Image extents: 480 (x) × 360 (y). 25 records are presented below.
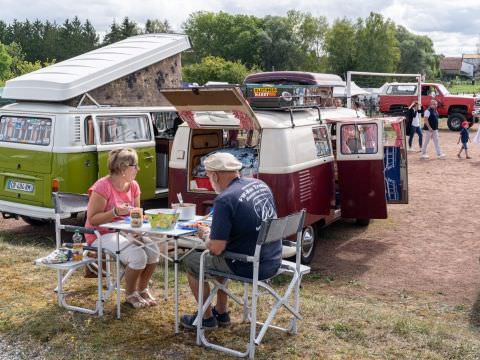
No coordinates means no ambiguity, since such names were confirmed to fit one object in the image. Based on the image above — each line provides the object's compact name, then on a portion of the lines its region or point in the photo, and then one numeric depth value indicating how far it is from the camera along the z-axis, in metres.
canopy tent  33.72
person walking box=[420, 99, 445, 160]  17.08
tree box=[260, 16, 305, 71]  82.81
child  17.39
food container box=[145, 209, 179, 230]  4.71
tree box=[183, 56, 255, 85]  52.97
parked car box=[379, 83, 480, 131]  25.78
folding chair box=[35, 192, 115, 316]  4.96
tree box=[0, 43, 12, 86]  56.93
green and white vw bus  8.04
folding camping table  4.61
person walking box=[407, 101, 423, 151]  19.52
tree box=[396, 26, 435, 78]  94.50
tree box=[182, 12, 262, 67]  87.75
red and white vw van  6.88
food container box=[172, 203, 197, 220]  5.14
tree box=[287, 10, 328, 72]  87.88
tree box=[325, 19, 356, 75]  77.06
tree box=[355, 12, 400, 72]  72.69
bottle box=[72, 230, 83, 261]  5.09
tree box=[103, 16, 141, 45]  73.81
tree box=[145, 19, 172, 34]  90.46
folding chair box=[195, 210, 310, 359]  4.18
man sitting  4.25
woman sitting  5.01
